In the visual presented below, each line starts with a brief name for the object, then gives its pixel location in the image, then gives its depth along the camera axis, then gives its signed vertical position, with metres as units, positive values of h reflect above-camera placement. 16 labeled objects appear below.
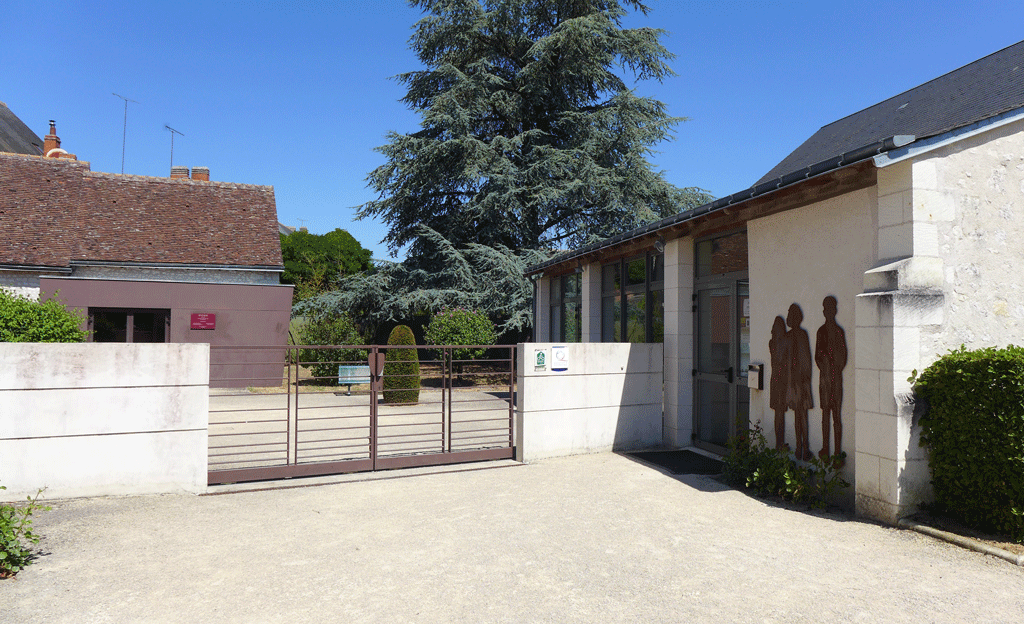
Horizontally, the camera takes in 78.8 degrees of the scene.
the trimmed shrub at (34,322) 8.98 +0.11
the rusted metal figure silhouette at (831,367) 6.05 -0.28
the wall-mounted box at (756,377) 7.21 -0.45
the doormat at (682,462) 7.46 -1.59
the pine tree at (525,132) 20.17 +6.89
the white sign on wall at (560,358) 8.17 -0.30
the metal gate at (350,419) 7.43 -1.57
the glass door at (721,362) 7.81 -0.32
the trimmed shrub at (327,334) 20.57 -0.04
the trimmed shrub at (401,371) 13.80 -0.83
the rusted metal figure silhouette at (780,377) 6.84 -0.43
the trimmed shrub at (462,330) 18.23 +0.13
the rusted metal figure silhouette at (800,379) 6.51 -0.42
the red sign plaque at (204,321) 18.30 +0.30
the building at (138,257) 17.61 +2.14
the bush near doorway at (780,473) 6.01 -1.37
